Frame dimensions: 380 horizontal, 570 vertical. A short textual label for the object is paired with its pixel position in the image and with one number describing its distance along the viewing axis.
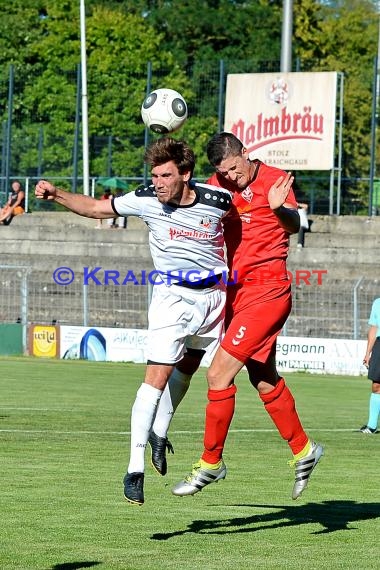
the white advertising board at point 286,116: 34.75
